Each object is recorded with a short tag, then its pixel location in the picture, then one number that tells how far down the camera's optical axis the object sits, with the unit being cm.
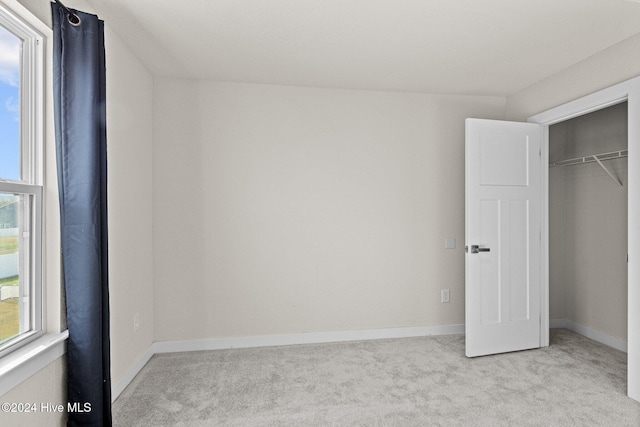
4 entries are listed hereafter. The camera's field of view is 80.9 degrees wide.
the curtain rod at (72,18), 188
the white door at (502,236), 326
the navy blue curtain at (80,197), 187
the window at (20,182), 172
